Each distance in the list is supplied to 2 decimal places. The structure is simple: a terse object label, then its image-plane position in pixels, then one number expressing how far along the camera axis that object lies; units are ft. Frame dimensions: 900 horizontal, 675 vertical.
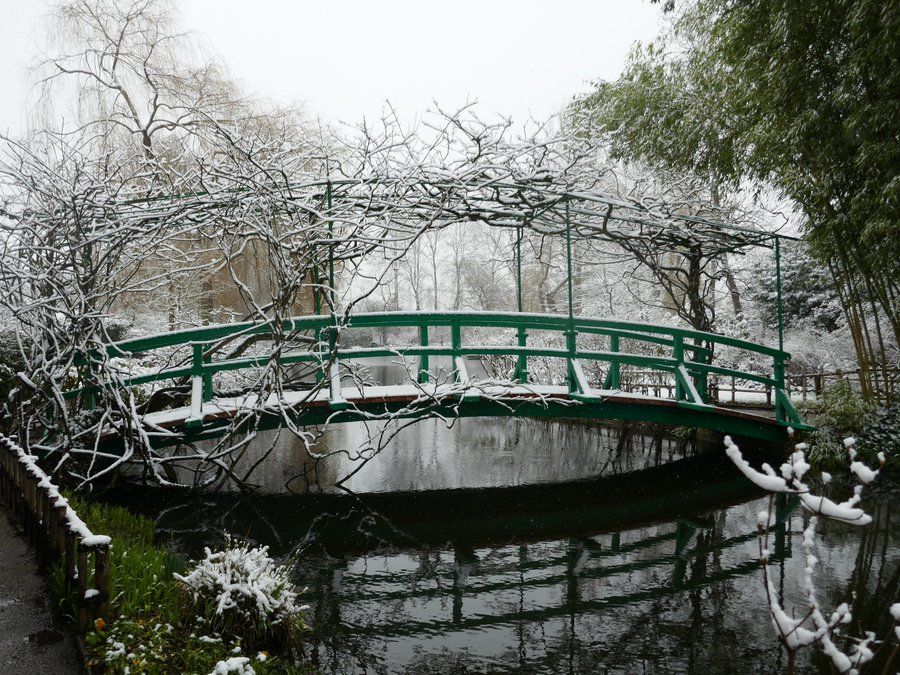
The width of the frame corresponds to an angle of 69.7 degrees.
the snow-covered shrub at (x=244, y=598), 10.25
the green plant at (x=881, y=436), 22.43
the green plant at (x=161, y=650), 8.96
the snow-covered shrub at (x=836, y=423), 23.26
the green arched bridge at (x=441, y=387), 19.31
